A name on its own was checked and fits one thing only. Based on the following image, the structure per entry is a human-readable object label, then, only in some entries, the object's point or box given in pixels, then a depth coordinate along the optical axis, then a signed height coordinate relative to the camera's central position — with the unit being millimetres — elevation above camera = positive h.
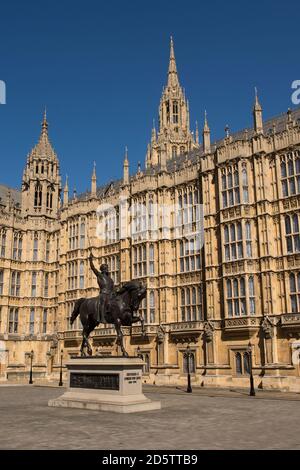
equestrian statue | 23484 +1987
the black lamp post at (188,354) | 41150 -879
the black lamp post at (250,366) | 30250 -1685
